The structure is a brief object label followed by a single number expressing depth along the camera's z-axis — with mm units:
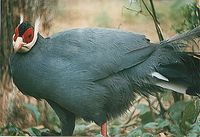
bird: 7562
